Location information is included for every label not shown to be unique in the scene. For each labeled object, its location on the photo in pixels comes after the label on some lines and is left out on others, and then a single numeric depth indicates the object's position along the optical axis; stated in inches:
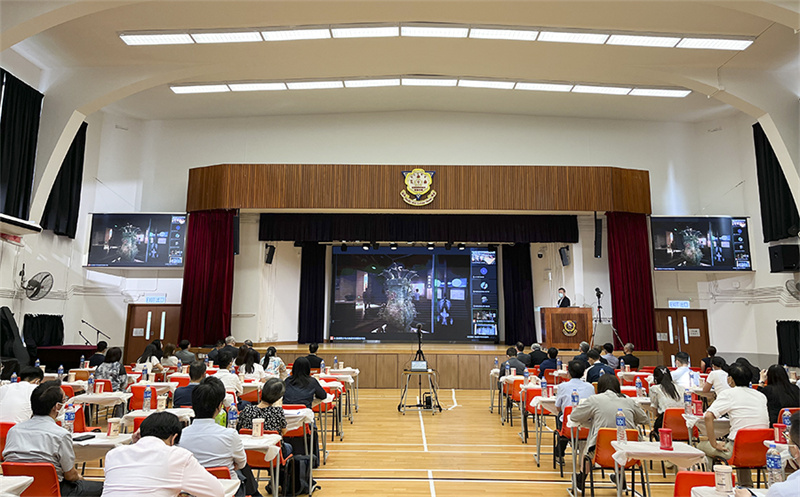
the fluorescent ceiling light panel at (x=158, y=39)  373.7
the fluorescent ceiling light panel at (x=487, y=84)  472.0
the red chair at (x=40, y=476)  118.6
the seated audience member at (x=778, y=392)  193.3
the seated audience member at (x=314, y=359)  315.6
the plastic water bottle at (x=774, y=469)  114.9
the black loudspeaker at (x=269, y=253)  534.4
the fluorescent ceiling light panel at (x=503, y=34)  373.4
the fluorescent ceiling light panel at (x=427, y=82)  474.0
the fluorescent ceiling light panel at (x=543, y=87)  473.3
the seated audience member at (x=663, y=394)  221.3
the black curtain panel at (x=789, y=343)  417.7
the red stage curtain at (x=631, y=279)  478.0
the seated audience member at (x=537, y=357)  375.6
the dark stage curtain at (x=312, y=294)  609.3
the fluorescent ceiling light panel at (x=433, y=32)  372.8
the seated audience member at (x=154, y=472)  92.5
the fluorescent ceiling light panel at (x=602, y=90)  473.4
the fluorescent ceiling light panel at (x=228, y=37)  373.4
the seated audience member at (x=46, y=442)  125.7
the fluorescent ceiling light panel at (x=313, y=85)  473.4
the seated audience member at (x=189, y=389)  195.2
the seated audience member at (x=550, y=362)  335.6
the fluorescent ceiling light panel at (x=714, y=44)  369.7
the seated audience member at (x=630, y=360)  349.7
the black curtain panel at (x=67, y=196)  444.8
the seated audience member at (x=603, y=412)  179.0
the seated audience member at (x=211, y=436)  127.2
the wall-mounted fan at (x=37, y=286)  406.0
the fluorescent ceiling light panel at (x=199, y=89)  477.9
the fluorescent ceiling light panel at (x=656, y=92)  475.8
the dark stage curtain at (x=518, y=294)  613.0
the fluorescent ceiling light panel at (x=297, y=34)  374.6
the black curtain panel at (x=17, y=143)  379.6
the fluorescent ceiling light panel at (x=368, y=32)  374.2
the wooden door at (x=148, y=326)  514.6
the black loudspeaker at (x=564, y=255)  528.9
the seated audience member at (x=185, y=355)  360.2
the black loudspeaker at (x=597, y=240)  491.8
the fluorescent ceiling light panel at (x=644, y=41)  371.6
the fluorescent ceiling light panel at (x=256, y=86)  476.1
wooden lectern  472.7
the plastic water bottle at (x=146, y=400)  192.7
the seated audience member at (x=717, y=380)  242.7
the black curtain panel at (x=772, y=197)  434.3
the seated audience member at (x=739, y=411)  173.5
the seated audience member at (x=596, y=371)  275.7
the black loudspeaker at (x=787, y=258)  423.5
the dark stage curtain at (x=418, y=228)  510.0
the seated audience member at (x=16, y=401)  180.9
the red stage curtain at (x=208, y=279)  478.3
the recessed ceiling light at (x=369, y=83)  474.3
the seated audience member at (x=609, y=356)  355.6
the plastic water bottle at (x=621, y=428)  157.5
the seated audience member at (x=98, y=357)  319.8
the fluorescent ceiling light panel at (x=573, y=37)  372.8
